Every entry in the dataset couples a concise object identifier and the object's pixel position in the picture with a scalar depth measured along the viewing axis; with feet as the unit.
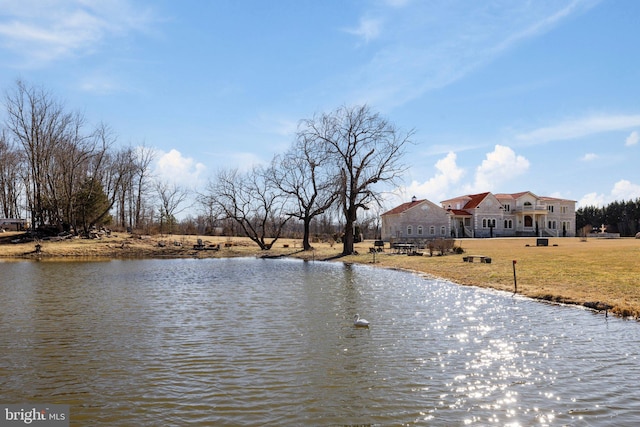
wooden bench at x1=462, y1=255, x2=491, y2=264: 95.13
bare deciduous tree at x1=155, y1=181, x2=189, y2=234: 236.73
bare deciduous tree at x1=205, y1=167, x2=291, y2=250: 170.09
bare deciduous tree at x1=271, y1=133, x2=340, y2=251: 147.95
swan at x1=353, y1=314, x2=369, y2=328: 39.93
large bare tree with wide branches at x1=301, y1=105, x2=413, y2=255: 133.96
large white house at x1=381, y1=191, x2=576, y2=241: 228.02
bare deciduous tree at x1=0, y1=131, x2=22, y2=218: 188.65
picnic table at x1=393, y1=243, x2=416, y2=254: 137.90
